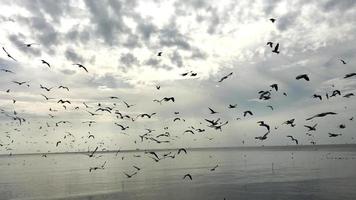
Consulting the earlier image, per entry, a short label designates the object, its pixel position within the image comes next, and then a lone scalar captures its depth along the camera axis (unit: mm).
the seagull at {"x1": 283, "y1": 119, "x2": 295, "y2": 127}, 30975
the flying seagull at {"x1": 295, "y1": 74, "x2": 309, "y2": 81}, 27281
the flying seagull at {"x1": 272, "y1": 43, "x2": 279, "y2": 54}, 26938
